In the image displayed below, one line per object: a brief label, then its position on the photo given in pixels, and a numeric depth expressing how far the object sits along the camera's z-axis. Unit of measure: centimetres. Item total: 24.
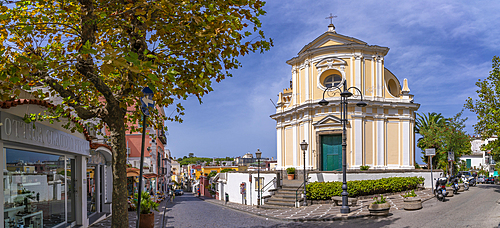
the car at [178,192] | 5837
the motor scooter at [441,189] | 1777
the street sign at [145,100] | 624
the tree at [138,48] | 661
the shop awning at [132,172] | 2081
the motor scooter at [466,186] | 2499
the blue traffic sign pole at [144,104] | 581
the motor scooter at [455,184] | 2109
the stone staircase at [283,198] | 1982
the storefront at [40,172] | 740
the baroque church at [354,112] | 2609
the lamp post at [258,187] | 2300
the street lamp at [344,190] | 1498
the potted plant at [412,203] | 1523
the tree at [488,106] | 1936
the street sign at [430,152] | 1905
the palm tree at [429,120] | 4077
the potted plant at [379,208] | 1389
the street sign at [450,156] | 2366
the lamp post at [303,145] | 2095
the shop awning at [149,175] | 2485
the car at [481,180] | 4483
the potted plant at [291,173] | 2621
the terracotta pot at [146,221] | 1202
